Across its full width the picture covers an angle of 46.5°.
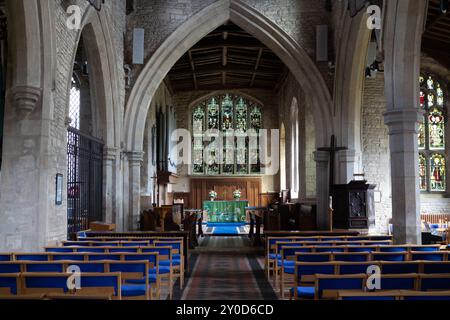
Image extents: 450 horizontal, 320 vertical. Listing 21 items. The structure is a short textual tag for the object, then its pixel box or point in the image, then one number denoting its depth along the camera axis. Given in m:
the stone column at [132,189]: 12.70
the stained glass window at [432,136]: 15.64
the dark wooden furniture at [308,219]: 12.62
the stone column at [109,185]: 11.76
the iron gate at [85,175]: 10.32
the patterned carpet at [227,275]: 6.27
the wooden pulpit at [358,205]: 10.21
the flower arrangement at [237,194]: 22.91
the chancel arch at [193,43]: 12.69
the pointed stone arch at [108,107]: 11.20
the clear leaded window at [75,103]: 14.57
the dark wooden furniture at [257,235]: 12.55
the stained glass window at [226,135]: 23.48
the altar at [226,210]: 20.58
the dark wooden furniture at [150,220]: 12.78
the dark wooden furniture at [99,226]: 9.95
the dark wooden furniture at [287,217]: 13.31
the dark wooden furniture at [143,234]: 8.30
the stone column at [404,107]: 7.66
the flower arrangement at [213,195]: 22.92
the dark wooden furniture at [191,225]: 11.90
